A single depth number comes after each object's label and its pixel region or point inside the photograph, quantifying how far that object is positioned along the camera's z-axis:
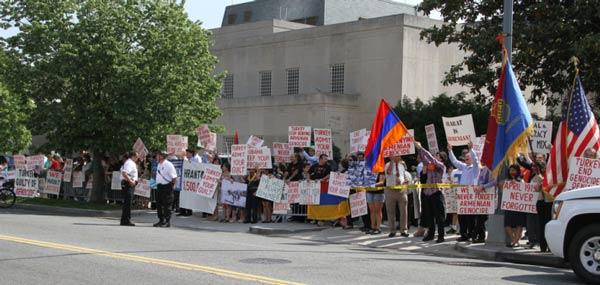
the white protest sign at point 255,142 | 22.31
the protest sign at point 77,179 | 27.84
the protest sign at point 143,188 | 24.17
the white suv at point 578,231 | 10.97
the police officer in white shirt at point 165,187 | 19.59
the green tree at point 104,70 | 25.12
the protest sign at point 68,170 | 28.00
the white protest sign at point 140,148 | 24.64
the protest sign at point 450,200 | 18.03
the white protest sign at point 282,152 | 22.91
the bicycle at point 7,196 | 25.47
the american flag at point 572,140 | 14.47
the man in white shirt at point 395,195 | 17.58
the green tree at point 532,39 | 23.31
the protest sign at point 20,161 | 28.50
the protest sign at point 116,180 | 26.05
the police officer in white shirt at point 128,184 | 19.80
